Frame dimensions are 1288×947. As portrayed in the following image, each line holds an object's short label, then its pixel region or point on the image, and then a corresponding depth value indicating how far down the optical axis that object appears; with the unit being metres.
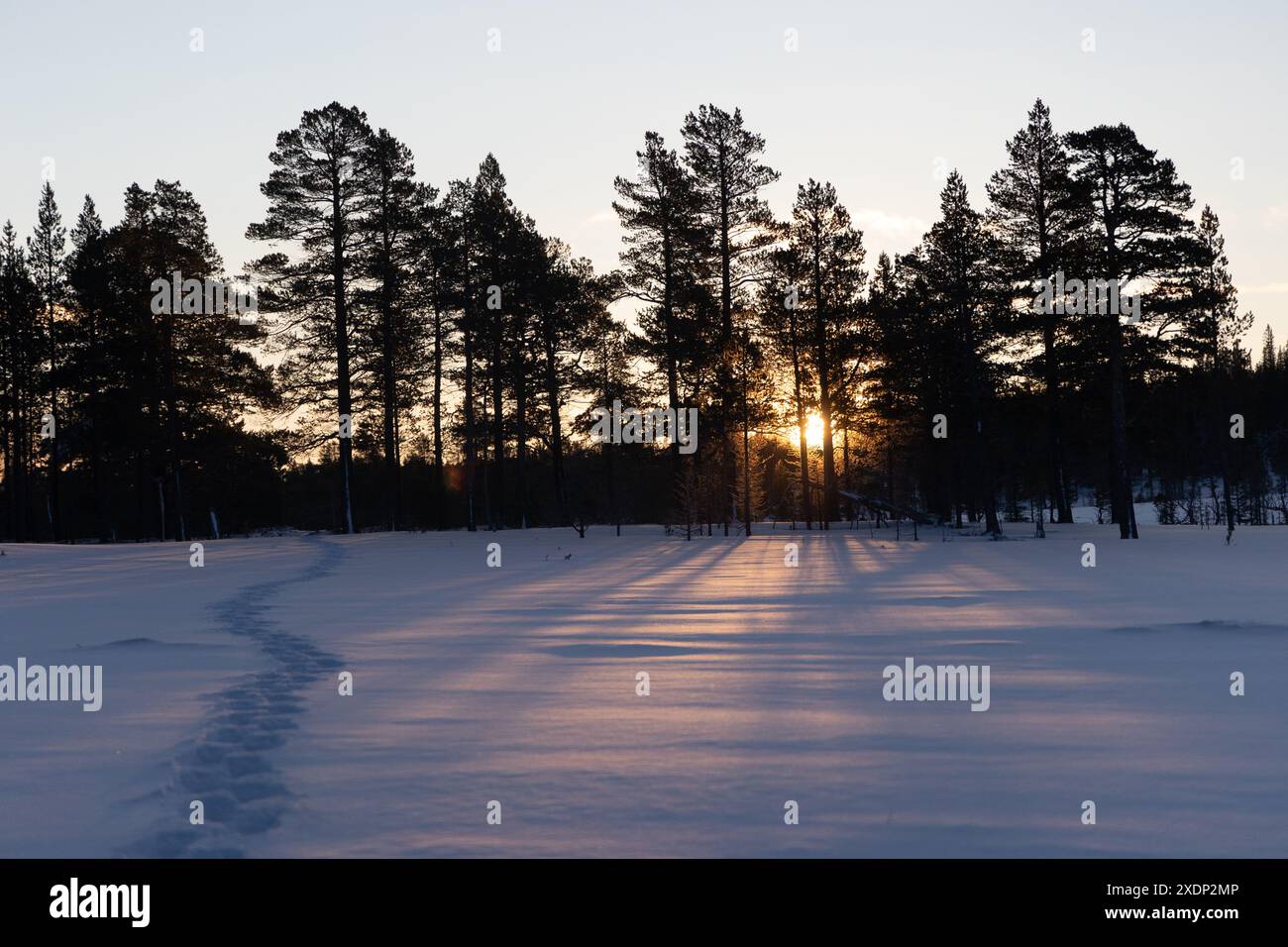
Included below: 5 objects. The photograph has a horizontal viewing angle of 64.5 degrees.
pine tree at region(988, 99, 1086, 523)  36.31
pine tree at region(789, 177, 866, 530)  42.75
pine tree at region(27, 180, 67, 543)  42.47
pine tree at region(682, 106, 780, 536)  40.25
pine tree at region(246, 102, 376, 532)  35.41
